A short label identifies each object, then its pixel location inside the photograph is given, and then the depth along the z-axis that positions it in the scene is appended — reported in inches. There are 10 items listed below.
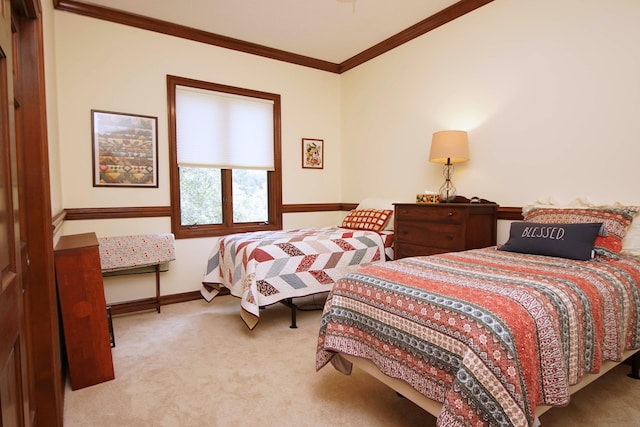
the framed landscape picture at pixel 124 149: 128.9
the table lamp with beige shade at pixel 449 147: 119.9
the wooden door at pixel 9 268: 31.0
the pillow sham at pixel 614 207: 81.7
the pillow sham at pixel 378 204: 146.7
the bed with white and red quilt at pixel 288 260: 108.5
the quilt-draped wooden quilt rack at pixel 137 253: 122.5
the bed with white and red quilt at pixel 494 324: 44.1
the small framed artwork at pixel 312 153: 179.8
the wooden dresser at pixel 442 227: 105.7
